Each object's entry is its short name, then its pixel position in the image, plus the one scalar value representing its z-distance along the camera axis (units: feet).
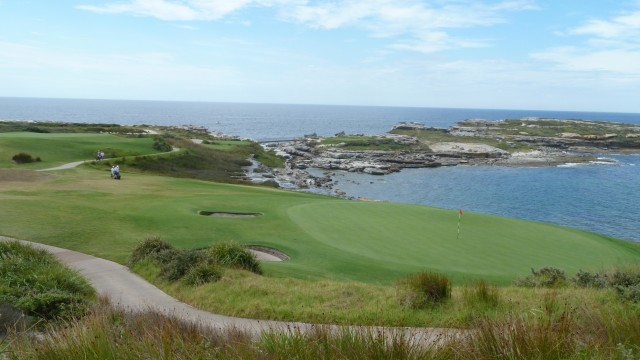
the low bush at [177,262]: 40.98
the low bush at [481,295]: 32.45
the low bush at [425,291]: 33.09
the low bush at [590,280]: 39.72
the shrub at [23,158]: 122.11
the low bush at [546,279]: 40.88
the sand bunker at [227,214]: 71.82
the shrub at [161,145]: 183.65
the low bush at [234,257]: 44.06
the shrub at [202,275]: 39.09
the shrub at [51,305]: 27.22
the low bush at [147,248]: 45.94
